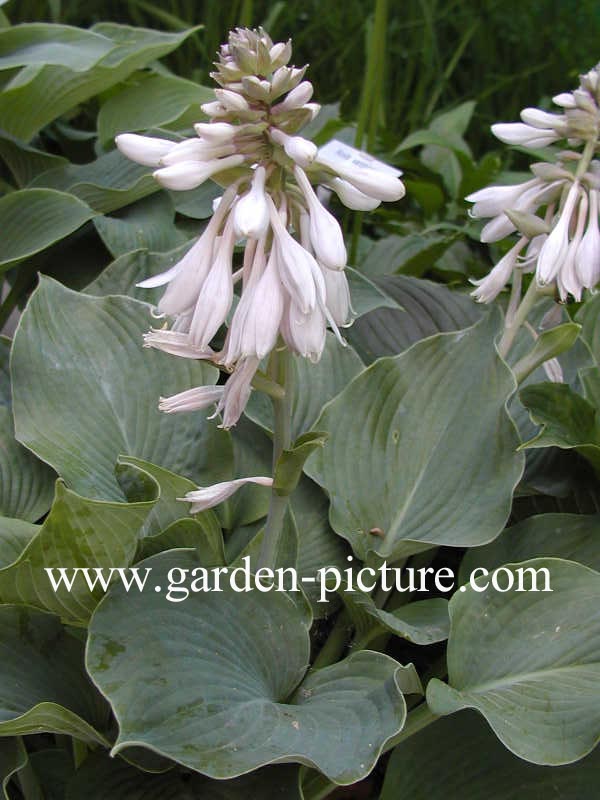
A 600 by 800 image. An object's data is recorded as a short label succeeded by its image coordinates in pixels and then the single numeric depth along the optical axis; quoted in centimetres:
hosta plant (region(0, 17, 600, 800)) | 95
